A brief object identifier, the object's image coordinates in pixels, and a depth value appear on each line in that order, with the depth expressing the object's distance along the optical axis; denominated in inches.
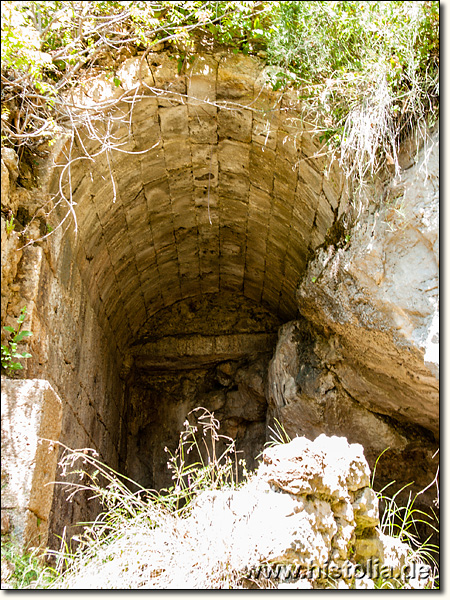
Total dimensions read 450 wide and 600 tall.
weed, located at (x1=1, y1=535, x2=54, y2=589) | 103.9
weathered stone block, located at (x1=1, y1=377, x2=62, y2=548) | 112.3
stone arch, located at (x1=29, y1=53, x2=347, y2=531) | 165.6
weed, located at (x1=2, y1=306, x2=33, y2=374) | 125.7
